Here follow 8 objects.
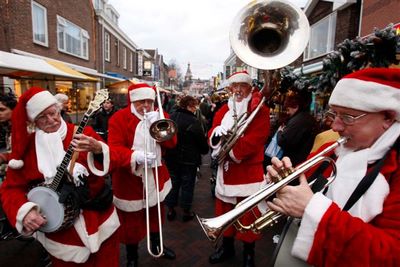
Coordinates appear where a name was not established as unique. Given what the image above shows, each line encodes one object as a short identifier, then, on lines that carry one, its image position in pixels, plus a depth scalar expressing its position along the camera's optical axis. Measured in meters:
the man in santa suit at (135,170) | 2.92
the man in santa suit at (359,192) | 1.14
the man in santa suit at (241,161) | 2.93
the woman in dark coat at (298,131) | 3.49
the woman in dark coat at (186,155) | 4.66
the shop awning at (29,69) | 6.23
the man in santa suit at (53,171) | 1.98
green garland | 2.42
